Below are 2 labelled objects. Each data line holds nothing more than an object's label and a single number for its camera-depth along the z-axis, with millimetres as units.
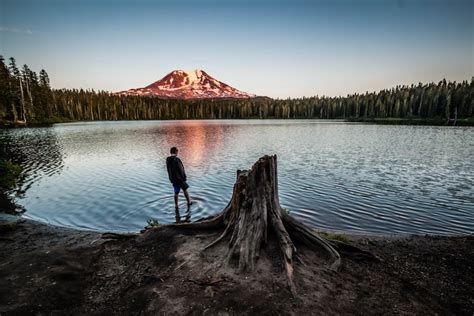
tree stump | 5770
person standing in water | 10938
